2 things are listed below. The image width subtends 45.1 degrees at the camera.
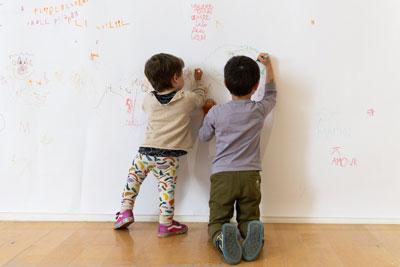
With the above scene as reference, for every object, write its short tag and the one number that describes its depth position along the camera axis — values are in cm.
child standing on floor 194
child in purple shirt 185
